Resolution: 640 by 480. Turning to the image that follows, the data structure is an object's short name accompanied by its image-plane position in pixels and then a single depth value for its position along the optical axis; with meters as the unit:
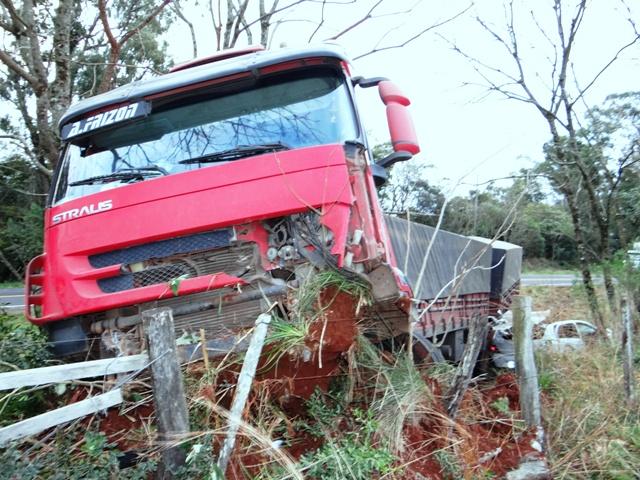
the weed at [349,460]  3.36
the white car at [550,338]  6.54
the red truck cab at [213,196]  3.79
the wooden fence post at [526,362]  4.51
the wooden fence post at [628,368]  5.02
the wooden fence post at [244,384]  3.08
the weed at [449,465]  3.67
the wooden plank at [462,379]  4.16
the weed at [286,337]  3.45
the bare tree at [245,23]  10.72
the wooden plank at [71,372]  3.07
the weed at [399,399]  3.75
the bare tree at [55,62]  8.09
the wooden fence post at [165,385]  3.10
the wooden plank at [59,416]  3.11
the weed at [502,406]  4.63
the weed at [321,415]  3.81
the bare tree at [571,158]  9.51
